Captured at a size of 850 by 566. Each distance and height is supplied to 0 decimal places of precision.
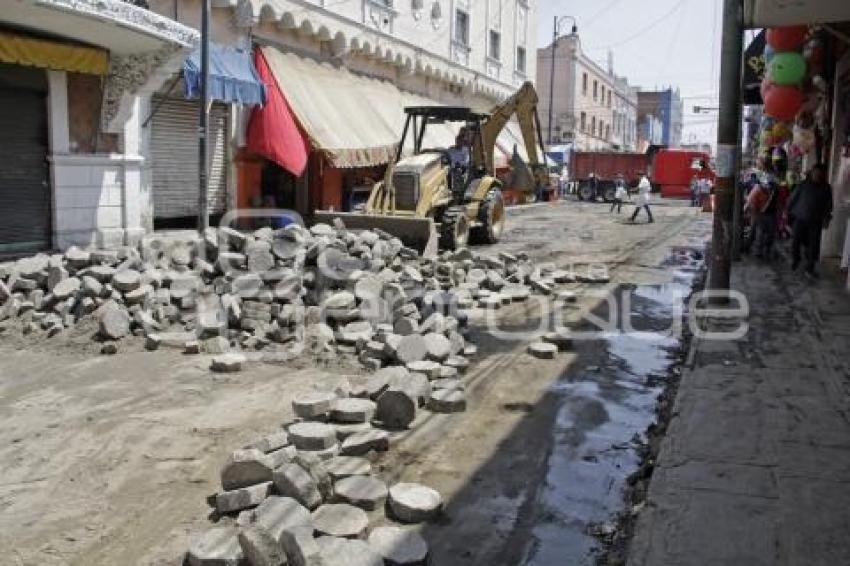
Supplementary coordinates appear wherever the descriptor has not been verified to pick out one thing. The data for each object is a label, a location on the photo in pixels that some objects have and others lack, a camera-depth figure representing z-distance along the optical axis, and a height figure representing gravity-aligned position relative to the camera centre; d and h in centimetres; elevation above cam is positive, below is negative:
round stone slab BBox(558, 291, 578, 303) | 1102 -127
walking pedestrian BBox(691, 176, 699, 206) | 3638 +76
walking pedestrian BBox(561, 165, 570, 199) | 4397 +145
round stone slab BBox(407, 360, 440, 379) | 687 -144
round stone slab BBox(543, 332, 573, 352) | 821 -140
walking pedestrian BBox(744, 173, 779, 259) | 1405 -3
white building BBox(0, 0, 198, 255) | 1142 +120
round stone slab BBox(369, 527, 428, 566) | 364 -162
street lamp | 4512 +724
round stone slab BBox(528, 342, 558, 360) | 784 -143
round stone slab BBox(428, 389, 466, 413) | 613 -154
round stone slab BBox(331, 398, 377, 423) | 555 -147
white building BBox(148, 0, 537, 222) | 1661 +350
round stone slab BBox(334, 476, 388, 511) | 436 -161
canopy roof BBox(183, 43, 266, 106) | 1446 +224
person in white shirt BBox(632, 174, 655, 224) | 2611 +37
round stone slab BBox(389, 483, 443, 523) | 422 -160
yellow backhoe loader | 1426 +33
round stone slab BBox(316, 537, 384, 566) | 352 -158
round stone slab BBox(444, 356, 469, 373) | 727 -146
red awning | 1656 +135
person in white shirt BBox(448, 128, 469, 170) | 1680 +108
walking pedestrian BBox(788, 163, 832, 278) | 1191 +3
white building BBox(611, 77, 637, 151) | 6450 +775
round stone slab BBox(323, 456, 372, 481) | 466 -159
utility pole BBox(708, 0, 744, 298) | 938 +103
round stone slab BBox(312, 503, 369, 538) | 392 -161
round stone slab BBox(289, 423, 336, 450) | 499 -149
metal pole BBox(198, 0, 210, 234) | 1300 +103
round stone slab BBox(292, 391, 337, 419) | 556 -144
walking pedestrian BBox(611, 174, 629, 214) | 3134 +34
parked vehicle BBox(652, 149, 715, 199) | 4178 +196
